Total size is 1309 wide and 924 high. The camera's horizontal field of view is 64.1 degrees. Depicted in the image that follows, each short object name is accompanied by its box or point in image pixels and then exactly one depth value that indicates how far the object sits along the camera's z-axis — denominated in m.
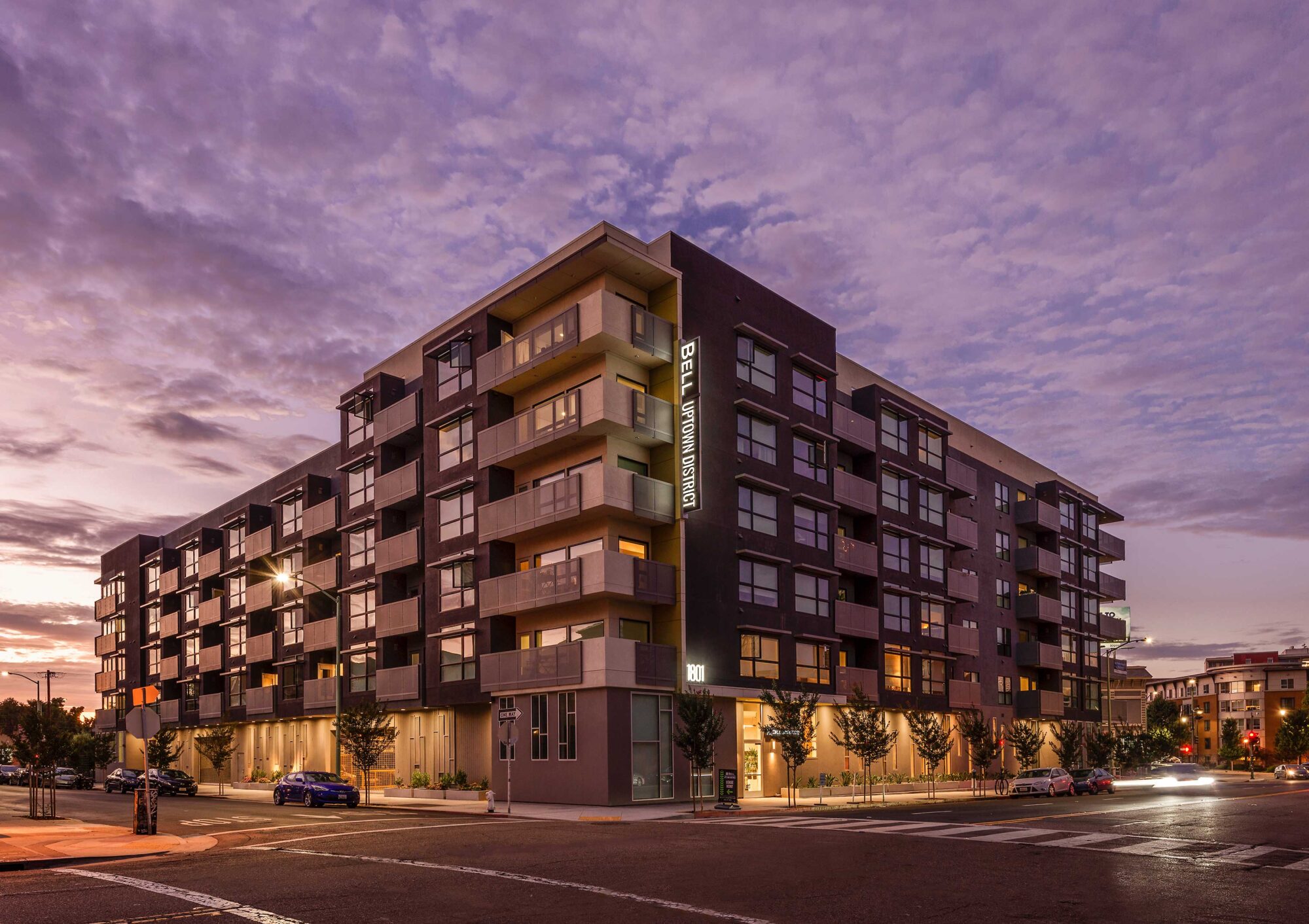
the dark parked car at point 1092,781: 50.69
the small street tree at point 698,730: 35.88
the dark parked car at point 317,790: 39.41
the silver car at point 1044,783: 48.88
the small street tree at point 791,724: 39.12
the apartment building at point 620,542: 38.97
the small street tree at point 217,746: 62.47
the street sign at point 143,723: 24.61
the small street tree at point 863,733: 43.31
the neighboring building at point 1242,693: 146.88
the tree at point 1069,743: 63.72
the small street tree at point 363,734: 42.47
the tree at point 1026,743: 58.56
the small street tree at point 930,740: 47.75
